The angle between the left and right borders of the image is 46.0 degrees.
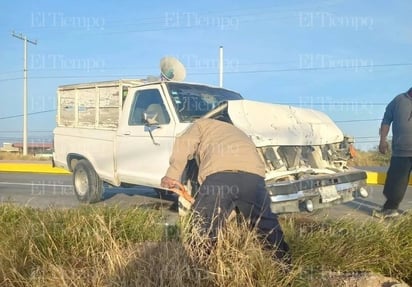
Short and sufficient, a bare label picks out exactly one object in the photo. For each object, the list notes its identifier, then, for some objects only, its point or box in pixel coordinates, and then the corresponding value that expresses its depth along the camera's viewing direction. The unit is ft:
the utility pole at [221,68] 62.95
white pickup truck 18.10
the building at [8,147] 132.87
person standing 22.47
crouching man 12.85
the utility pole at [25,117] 97.81
